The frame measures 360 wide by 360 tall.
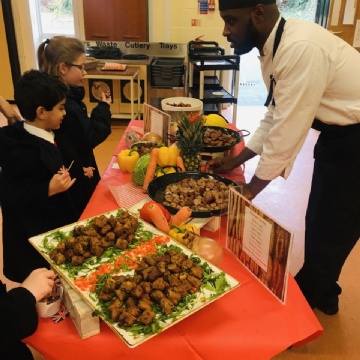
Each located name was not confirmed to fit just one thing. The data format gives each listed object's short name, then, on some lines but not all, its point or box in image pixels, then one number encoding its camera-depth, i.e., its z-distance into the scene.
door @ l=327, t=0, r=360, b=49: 4.82
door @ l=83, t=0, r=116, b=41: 4.97
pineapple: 1.65
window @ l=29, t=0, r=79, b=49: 5.35
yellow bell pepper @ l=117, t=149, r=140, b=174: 1.71
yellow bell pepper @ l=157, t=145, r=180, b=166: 1.64
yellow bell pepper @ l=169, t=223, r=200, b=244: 1.12
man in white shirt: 1.28
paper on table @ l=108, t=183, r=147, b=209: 1.44
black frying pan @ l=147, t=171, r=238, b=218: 1.44
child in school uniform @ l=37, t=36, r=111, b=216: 1.78
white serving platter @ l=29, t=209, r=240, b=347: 0.78
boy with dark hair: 1.44
